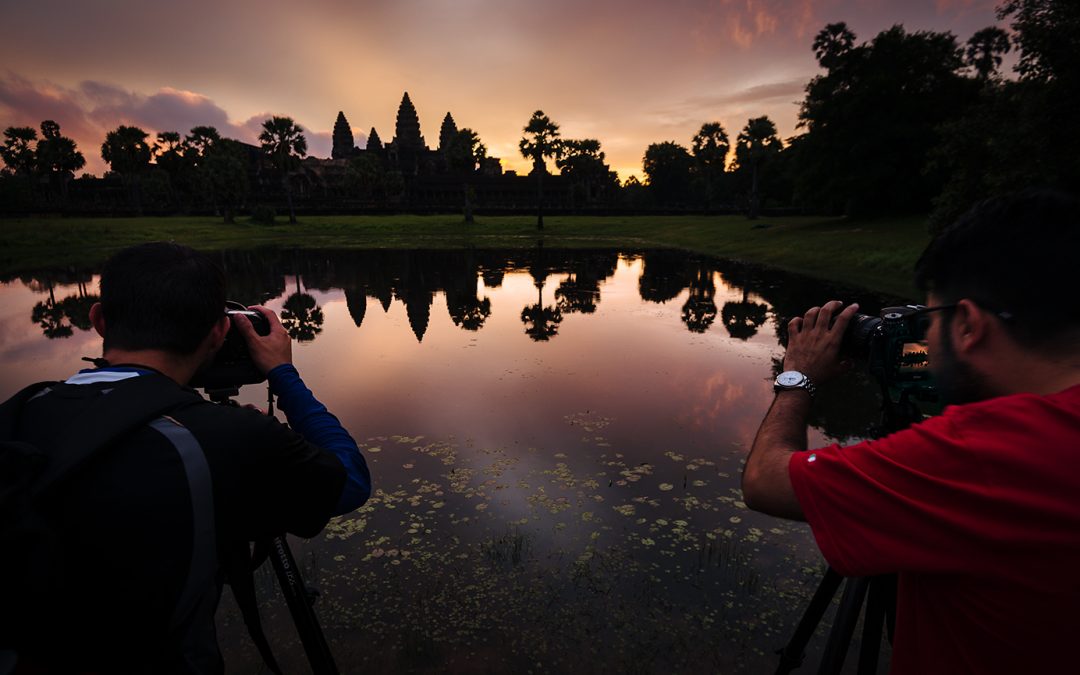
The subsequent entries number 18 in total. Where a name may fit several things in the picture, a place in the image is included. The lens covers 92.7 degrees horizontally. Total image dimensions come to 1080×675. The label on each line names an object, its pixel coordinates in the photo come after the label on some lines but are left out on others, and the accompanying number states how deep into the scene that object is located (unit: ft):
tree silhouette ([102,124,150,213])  181.03
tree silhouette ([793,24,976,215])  95.66
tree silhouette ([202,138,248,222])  163.84
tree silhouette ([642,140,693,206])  301.63
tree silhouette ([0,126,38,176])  210.59
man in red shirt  2.99
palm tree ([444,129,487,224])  241.76
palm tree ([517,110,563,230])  156.87
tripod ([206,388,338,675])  6.06
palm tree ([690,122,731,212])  200.75
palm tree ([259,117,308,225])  168.14
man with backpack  3.23
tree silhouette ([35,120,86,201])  207.92
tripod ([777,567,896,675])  5.55
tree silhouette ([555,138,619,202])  269.03
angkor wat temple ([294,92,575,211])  213.87
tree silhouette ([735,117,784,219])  161.79
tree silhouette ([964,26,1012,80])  108.17
